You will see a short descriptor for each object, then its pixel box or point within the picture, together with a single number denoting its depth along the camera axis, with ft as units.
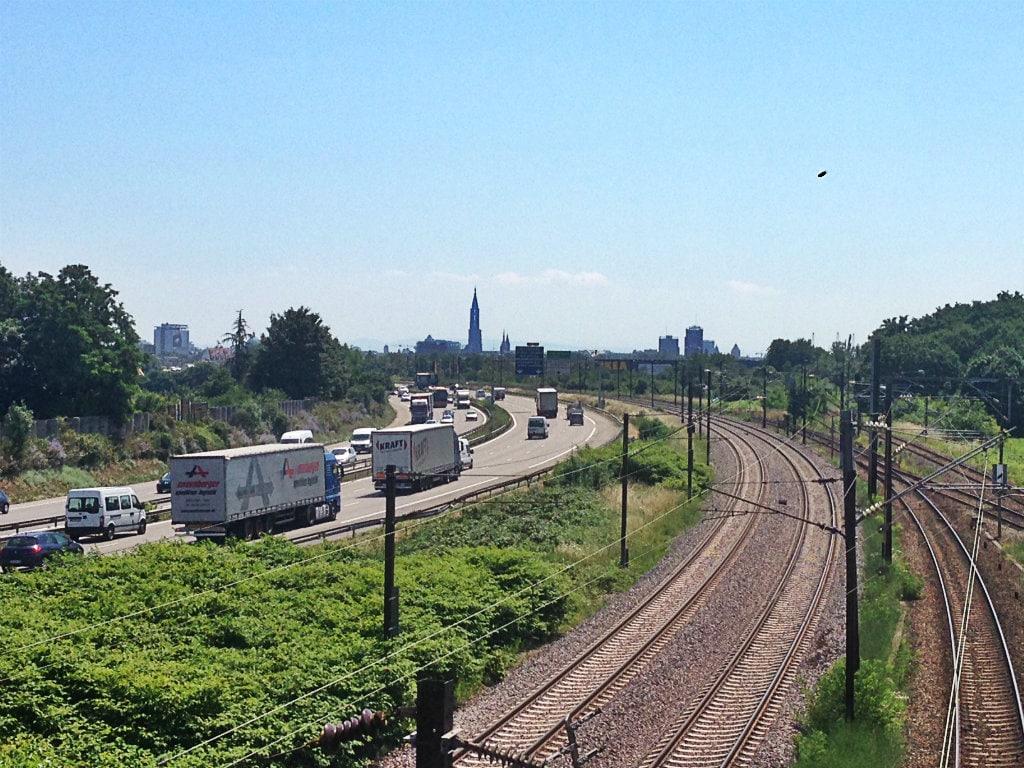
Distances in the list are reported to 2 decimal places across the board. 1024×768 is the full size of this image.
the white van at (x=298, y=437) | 211.00
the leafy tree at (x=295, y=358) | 322.75
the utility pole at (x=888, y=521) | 107.30
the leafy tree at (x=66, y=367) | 197.47
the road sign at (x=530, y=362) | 377.71
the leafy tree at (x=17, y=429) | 168.25
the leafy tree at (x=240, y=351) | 422.41
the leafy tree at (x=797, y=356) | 634.02
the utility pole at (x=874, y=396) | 137.39
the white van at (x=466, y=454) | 218.38
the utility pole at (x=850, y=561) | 66.44
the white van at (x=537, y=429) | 296.92
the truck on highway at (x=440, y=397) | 406.21
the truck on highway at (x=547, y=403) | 358.43
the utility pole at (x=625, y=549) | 116.78
